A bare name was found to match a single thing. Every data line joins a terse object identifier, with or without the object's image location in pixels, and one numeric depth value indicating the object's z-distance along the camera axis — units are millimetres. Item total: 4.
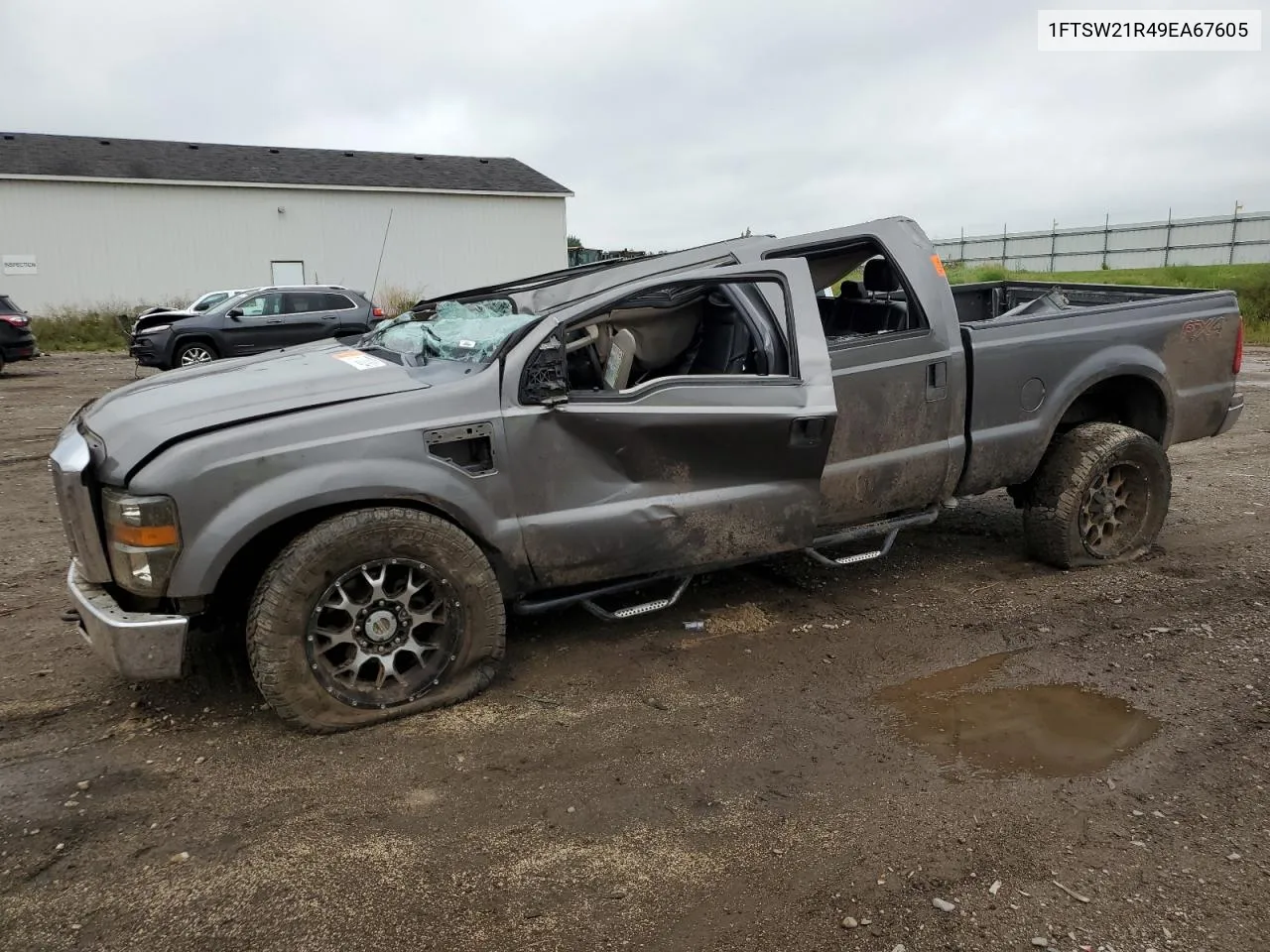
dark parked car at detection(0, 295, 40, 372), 16750
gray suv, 15648
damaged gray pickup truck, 3285
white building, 26453
